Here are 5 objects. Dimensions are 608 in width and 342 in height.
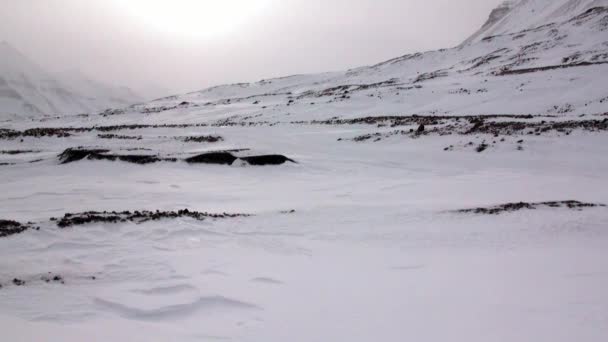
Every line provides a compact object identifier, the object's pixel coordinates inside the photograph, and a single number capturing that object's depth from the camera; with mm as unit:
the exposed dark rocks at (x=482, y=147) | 15667
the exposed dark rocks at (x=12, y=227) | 5965
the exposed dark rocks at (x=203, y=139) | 20833
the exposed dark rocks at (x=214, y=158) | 14720
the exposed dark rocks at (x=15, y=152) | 18078
